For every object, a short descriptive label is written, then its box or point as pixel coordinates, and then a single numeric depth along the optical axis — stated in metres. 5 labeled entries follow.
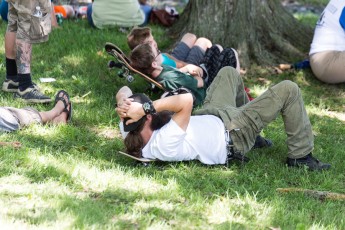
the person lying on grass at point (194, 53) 13.34
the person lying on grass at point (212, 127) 9.54
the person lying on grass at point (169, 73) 12.19
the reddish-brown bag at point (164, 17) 18.05
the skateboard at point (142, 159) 9.70
